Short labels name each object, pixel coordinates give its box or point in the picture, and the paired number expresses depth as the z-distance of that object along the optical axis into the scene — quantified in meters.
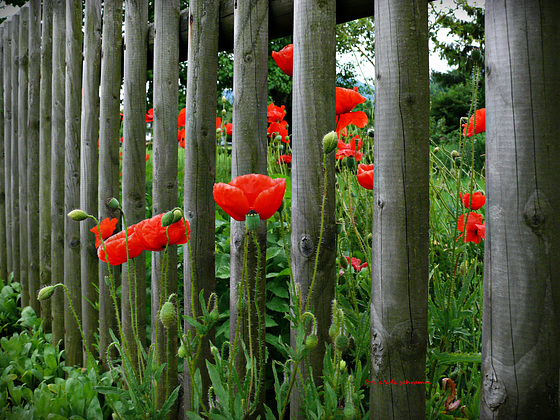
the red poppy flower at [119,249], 1.21
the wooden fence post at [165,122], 1.73
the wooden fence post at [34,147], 2.78
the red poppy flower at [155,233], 1.11
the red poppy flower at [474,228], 1.53
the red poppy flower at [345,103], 1.32
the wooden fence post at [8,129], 3.26
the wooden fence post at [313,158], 1.22
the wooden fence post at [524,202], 0.88
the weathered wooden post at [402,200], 1.04
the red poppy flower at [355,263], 1.50
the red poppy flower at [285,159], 2.34
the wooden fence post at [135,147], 1.87
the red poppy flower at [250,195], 0.96
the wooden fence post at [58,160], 2.42
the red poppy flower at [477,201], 1.52
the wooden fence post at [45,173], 2.59
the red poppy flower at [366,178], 1.32
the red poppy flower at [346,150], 1.86
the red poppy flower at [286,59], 1.36
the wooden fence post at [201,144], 1.57
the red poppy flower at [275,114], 2.30
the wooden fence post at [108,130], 2.03
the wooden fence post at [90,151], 2.16
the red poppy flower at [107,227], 1.42
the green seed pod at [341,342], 0.90
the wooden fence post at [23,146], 2.93
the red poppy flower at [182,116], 2.07
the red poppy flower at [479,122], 1.44
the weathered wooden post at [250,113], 1.42
